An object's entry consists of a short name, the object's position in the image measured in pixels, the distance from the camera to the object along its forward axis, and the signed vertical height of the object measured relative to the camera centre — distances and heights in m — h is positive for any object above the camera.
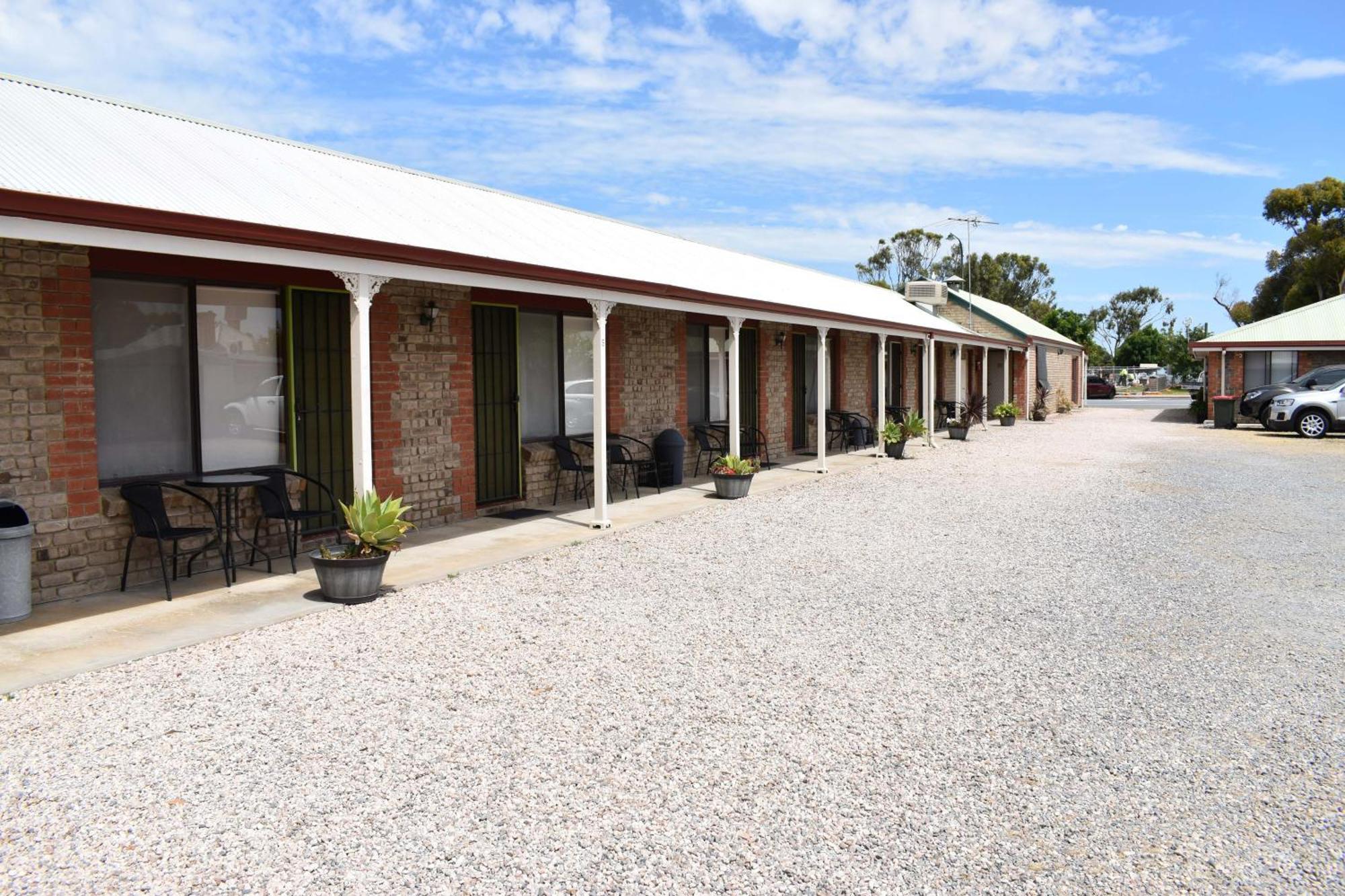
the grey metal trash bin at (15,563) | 5.61 -0.85
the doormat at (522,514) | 9.96 -1.06
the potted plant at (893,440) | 16.75 -0.55
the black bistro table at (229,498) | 6.66 -0.60
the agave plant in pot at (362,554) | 6.38 -0.94
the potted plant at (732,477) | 11.39 -0.79
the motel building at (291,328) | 5.98 +0.78
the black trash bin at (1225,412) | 25.17 -0.25
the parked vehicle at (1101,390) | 52.19 +0.85
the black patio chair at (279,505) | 7.06 -0.66
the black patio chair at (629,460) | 11.27 -0.58
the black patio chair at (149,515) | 6.32 -0.64
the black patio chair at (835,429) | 18.28 -0.38
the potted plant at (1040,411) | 29.95 -0.15
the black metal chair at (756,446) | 14.90 -0.55
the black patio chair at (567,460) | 10.56 -0.53
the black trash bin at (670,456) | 12.48 -0.58
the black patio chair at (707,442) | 13.91 -0.46
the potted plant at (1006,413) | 27.08 -0.19
